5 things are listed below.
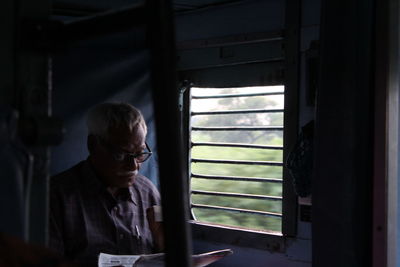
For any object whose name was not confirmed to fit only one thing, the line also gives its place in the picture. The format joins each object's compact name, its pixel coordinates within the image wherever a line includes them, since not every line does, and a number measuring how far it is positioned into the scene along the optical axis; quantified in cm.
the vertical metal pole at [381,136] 253
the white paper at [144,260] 264
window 342
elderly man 287
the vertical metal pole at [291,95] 324
